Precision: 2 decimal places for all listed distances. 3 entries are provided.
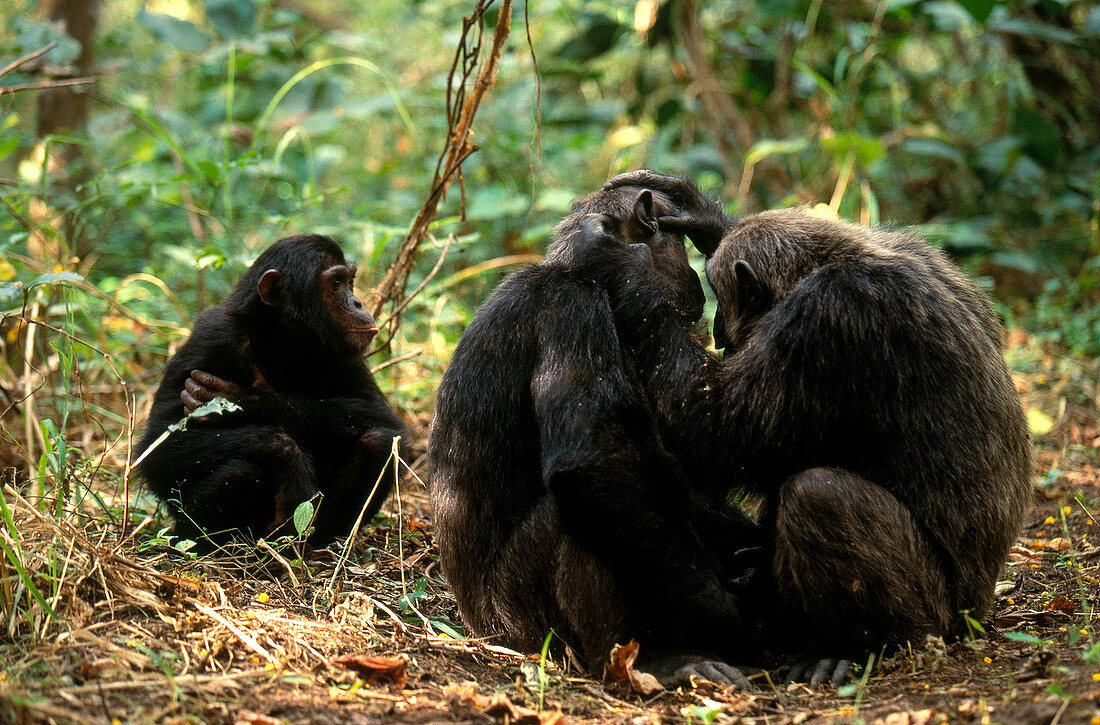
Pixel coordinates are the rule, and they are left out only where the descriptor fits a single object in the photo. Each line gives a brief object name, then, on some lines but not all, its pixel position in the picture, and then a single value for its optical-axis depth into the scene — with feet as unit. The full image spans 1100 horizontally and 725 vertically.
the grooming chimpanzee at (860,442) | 22.20
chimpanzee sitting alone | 28.81
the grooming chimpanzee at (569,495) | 22.57
